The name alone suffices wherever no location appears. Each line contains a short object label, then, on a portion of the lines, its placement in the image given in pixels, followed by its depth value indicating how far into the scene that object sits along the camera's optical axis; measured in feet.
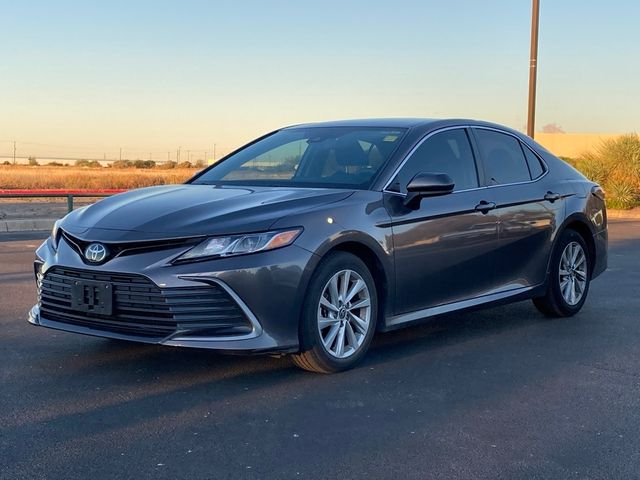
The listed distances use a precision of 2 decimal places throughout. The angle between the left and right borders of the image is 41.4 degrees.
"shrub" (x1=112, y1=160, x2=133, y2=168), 366.02
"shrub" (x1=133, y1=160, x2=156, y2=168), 368.27
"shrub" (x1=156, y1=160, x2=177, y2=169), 350.13
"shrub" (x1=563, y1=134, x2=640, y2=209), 69.67
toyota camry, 15.94
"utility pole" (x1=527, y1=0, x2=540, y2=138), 61.05
